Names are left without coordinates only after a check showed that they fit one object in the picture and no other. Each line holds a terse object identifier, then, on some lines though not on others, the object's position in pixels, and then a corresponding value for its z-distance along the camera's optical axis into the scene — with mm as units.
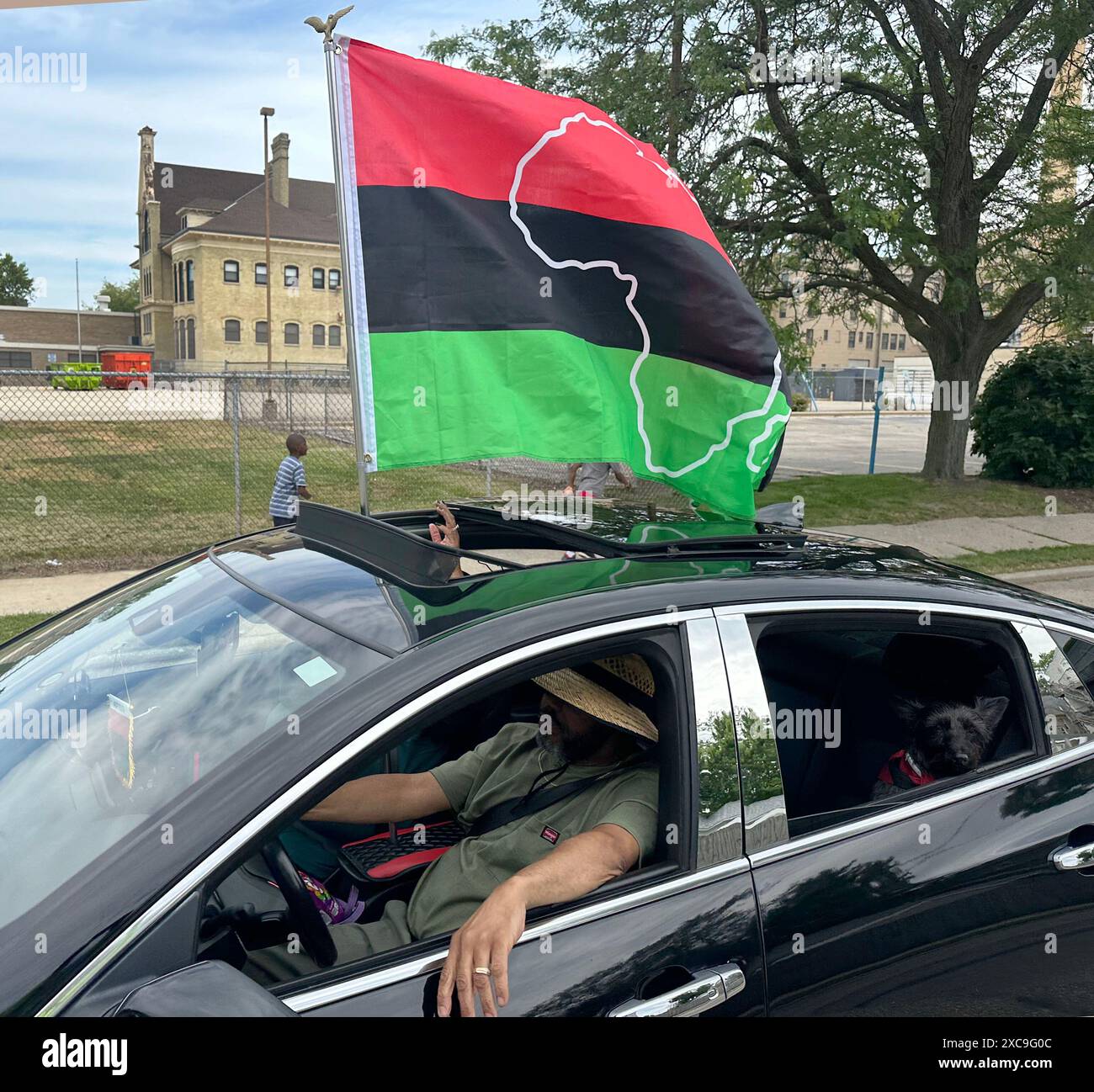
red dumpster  49656
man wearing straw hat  1943
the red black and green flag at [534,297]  3424
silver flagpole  3217
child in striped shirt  10078
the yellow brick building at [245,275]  57969
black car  1770
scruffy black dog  2676
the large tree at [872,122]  13000
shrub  17719
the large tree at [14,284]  92125
